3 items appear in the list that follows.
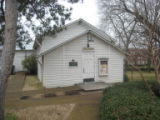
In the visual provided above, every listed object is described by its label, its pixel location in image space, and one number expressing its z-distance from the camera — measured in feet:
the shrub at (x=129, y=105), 9.21
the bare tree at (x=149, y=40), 13.85
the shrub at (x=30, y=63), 47.21
